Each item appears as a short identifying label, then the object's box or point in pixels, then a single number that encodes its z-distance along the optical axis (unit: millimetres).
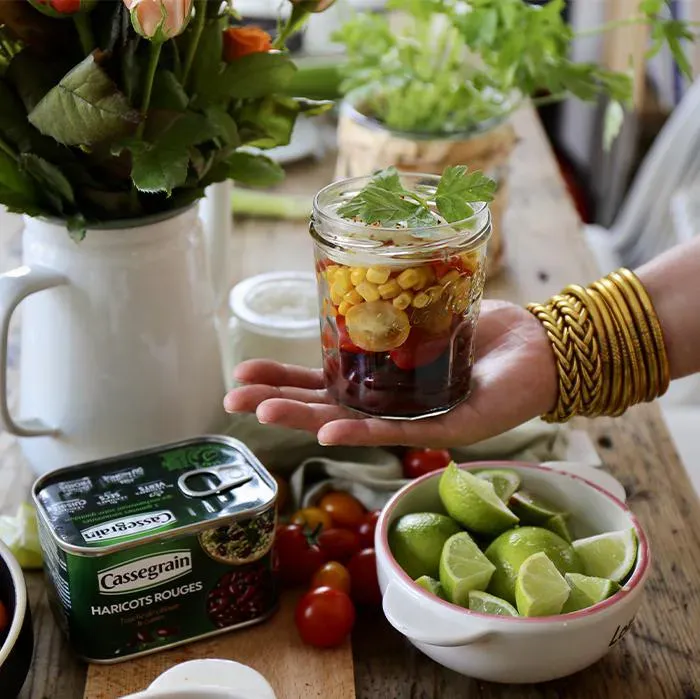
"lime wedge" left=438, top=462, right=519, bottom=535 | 893
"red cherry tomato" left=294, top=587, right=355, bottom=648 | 897
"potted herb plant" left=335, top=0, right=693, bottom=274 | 1329
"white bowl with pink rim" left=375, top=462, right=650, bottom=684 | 781
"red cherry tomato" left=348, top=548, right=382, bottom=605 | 952
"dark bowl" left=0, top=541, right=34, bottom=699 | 768
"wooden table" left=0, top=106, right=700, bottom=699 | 871
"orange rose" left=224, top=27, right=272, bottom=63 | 961
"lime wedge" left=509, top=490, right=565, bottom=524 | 926
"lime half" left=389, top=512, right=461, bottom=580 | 870
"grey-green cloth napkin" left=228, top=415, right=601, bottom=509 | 1085
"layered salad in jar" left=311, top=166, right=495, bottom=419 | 849
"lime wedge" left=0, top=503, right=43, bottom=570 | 979
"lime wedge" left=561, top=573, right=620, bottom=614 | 816
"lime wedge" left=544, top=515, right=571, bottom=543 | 921
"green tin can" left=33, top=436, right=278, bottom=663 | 830
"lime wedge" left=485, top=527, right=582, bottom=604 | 845
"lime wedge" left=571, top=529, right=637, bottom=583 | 854
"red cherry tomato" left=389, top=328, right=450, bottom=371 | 894
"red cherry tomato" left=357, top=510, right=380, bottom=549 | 1024
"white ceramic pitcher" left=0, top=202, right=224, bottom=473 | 958
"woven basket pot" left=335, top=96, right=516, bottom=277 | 1458
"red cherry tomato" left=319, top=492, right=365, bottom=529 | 1057
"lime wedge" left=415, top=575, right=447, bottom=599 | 831
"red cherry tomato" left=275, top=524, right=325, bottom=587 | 979
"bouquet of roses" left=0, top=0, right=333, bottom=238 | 835
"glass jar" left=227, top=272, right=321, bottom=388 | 1202
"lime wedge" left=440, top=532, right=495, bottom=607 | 825
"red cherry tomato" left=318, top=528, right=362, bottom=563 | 1006
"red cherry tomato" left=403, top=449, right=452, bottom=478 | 1105
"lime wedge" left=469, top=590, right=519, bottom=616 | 810
